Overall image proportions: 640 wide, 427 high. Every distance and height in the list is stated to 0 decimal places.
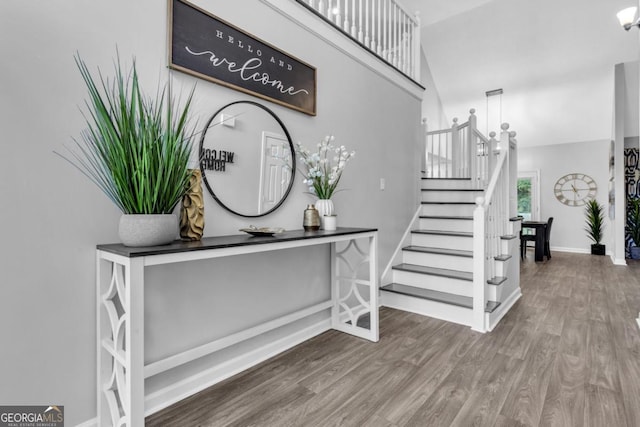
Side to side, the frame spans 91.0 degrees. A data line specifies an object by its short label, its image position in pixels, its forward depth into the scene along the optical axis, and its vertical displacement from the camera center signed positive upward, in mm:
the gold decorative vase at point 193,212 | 1579 +1
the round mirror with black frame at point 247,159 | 1814 +339
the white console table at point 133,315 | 1144 -422
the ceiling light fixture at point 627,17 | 2626 +1673
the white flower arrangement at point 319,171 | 2289 +310
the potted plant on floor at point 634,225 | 6012 -208
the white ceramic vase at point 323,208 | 2318 +37
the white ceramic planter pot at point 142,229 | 1287 -72
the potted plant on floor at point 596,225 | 6730 -231
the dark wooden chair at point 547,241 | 6156 -529
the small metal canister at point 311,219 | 2252 -44
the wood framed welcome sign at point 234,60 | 1663 +935
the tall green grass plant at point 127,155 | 1256 +240
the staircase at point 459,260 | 2641 -475
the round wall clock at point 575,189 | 7120 +585
